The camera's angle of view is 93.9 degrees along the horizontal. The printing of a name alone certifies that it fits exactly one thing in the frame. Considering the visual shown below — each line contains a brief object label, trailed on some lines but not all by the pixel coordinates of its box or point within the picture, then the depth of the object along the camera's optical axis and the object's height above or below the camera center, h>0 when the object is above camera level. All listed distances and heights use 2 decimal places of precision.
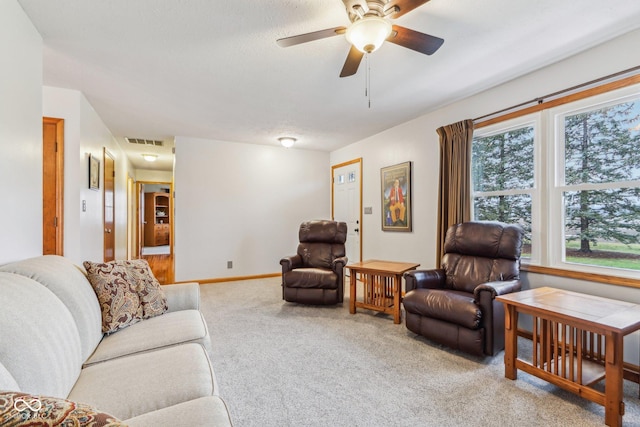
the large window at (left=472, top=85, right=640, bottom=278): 2.28 +0.27
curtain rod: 2.20 +1.04
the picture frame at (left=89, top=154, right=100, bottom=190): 3.43 +0.50
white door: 5.34 +0.25
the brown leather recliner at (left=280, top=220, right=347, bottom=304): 3.62 -0.70
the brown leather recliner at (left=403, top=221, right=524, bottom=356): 2.28 -0.67
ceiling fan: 1.64 +1.09
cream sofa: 0.95 -0.66
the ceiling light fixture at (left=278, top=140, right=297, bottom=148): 4.89 +1.21
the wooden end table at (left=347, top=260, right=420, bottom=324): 3.16 -0.82
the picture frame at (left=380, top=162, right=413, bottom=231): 4.19 +0.24
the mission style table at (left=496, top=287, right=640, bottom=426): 1.59 -0.77
